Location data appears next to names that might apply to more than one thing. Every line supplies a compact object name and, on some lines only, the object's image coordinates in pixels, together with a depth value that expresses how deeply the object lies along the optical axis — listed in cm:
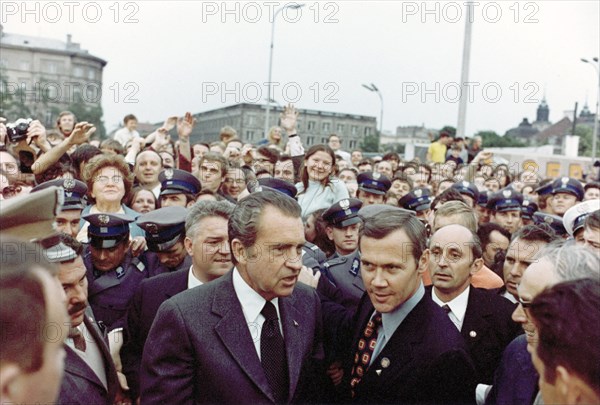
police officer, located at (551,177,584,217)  687
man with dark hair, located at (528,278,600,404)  147
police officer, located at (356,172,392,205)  657
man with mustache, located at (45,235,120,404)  241
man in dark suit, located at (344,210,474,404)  255
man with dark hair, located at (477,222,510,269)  498
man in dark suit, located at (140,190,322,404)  253
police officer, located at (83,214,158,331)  371
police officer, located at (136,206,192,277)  404
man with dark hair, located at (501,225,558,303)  382
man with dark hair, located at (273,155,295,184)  739
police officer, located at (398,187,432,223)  622
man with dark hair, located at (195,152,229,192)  605
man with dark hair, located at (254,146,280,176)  827
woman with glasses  468
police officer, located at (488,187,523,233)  643
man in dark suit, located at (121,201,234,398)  334
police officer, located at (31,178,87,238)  412
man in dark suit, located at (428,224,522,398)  325
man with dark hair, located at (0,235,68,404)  127
